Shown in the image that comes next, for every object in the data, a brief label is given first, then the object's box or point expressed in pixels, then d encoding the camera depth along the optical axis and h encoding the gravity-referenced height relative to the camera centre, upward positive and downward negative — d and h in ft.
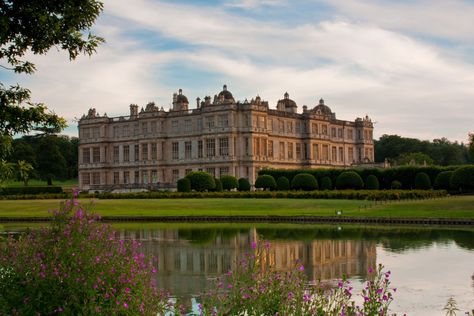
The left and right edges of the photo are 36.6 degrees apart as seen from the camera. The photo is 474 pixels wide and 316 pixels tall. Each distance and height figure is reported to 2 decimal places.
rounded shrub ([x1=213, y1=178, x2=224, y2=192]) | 202.18 +0.65
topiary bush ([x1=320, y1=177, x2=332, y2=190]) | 207.92 +0.78
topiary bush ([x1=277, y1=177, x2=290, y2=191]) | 208.64 +0.79
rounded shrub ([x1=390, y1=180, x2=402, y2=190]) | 204.67 -0.25
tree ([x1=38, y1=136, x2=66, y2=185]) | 299.79 +13.54
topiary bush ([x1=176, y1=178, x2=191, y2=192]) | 197.16 +1.14
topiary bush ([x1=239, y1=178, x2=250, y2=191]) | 213.66 +0.82
